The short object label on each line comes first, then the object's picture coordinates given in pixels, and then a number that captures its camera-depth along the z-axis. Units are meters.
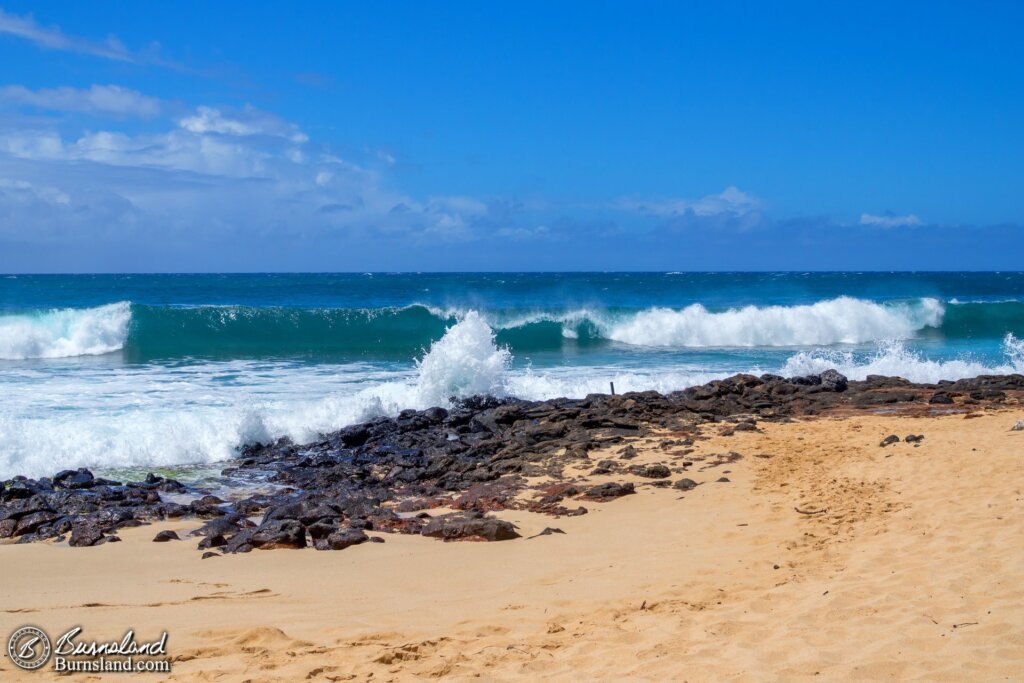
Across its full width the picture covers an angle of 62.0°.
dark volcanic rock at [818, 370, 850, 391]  13.99
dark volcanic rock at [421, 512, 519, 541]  6.70
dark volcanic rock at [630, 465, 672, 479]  8.64
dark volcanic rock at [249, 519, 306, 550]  6.64
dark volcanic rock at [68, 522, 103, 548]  6.98
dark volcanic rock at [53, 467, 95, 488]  9.02
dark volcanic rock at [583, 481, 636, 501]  8.03
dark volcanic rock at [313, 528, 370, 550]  6.63
